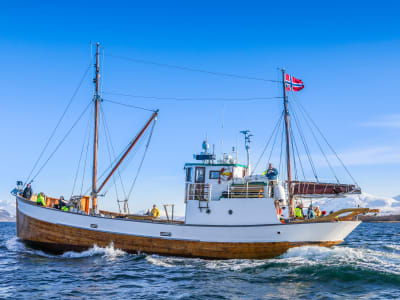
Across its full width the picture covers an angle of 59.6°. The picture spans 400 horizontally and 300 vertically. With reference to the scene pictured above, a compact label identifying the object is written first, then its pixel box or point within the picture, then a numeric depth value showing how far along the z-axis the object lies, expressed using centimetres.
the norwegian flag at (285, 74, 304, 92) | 2380
